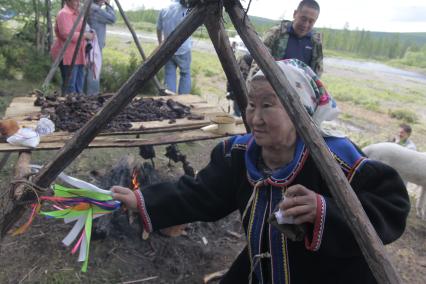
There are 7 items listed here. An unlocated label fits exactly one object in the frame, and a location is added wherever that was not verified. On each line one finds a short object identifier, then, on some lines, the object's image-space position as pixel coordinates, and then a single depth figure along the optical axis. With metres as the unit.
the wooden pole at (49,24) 8.60
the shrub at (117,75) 9.10
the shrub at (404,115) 12.58
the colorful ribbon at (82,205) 2.10
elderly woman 1.76
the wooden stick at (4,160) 4.28
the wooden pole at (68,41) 5.50
